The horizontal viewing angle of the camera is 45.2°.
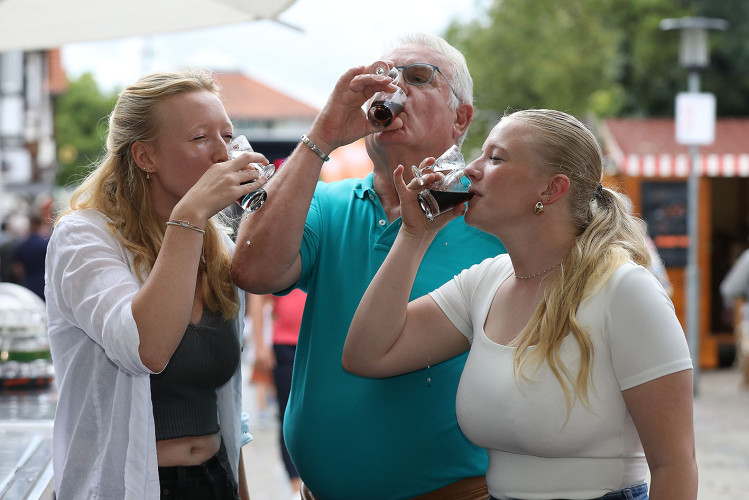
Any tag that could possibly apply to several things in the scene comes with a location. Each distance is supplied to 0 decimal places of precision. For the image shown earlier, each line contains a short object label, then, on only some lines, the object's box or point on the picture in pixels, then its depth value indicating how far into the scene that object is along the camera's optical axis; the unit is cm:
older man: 260
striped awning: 1270
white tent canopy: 375
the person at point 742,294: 1104
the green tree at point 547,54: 1864
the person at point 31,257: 1019
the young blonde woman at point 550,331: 207
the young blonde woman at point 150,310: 225
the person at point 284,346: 581
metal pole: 1099
